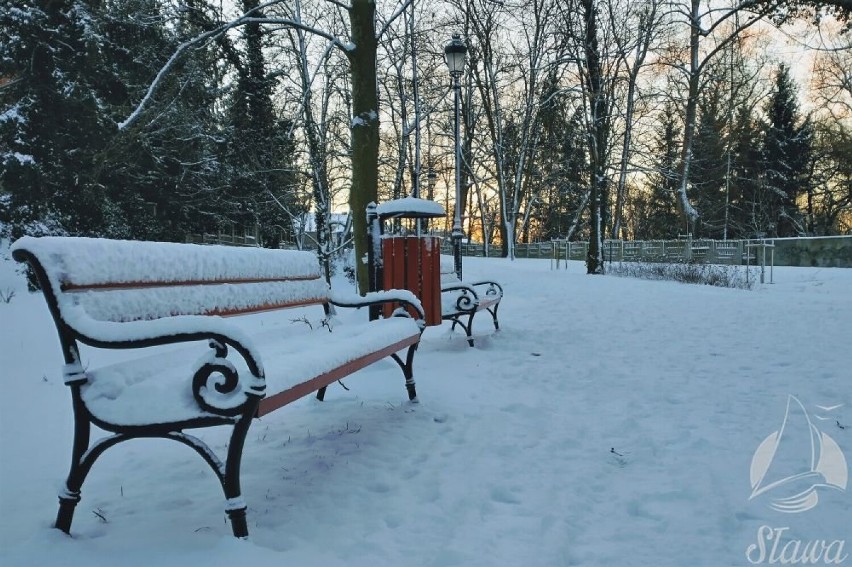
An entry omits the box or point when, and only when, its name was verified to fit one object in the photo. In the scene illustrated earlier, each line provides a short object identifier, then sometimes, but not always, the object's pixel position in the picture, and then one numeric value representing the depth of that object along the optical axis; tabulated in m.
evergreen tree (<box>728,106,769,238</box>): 35.19
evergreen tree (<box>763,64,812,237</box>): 34.69
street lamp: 9.73
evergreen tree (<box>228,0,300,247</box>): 17.58
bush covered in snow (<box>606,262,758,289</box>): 15.11
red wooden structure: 5.93
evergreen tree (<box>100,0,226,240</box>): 16.56
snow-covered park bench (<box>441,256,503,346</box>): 6.36
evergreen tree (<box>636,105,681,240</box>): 35.03
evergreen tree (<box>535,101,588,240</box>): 28.10
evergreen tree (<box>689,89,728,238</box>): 32.34
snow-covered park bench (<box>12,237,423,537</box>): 1.93
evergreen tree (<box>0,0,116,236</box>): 14.75
